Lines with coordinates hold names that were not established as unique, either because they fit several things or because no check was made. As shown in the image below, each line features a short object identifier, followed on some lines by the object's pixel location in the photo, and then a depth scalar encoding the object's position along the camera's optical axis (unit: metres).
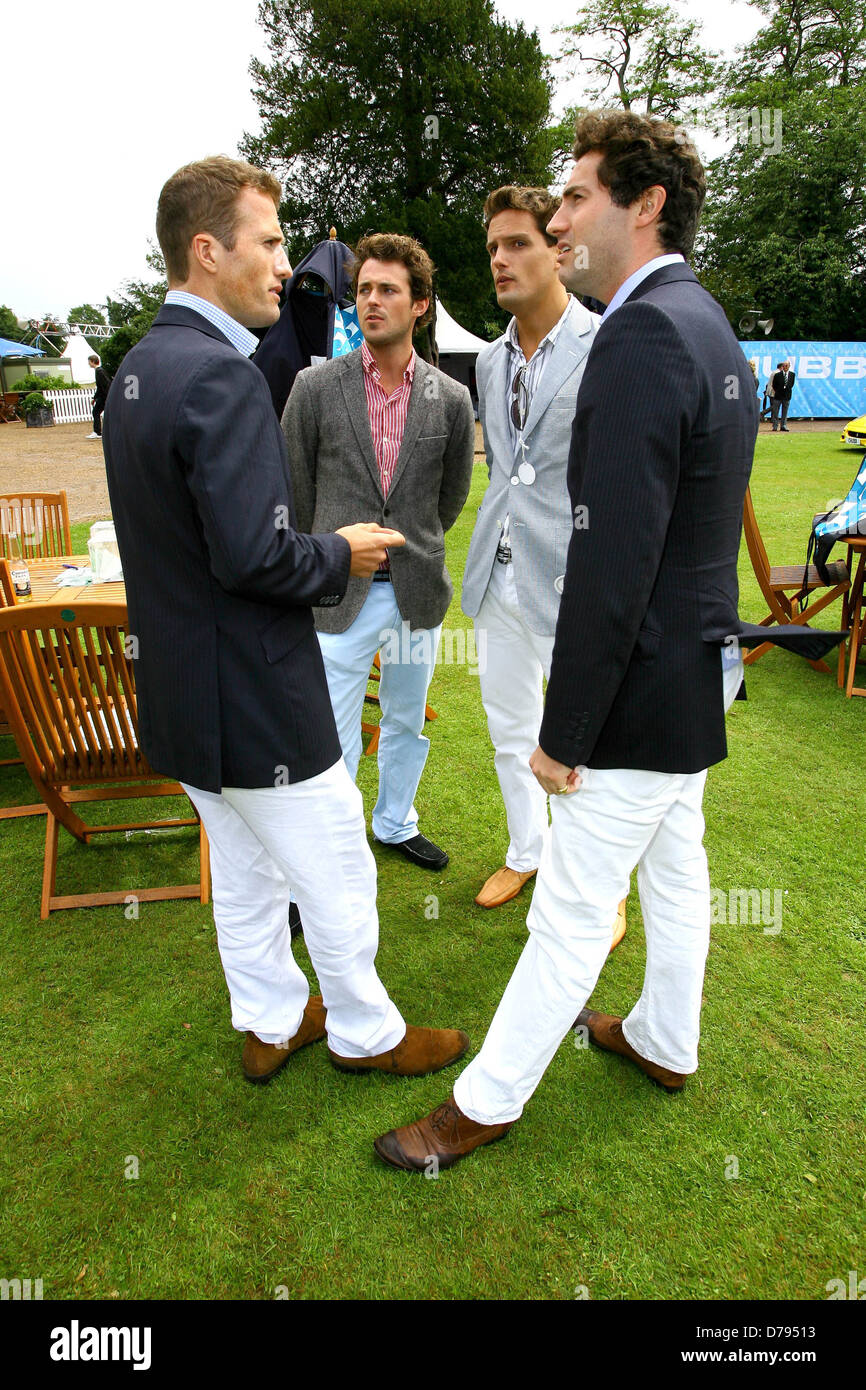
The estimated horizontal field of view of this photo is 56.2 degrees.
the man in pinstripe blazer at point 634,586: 1.47
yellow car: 15.59
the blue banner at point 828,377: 23.80
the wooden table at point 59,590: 3.79
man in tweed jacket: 2.87
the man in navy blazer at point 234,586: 1.56
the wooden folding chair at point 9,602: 3.81
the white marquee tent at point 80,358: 36.84
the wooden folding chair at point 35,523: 5.16
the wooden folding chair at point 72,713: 2.70
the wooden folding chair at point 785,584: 5.11
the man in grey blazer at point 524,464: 2.57
